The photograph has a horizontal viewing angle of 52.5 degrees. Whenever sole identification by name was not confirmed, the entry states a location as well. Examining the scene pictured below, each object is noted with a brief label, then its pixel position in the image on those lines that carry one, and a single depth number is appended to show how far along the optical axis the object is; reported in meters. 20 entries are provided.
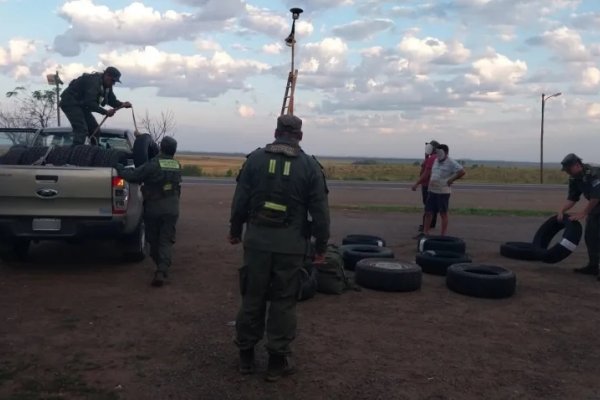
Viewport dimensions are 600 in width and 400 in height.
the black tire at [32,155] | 8.03
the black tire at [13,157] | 8.02
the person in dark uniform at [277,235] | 4.54
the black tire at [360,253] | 8.39
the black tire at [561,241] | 8.80
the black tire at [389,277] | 7.19
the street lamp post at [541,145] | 45.61
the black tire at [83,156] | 7.98
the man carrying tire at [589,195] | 8.13
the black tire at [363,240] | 9.78
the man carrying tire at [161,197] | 7.23
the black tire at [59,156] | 8.04
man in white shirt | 10.69
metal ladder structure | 10.89
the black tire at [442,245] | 9.41
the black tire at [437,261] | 8.22
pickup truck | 7.38
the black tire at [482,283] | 7.06
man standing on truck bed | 9.34
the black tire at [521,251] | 9.41
